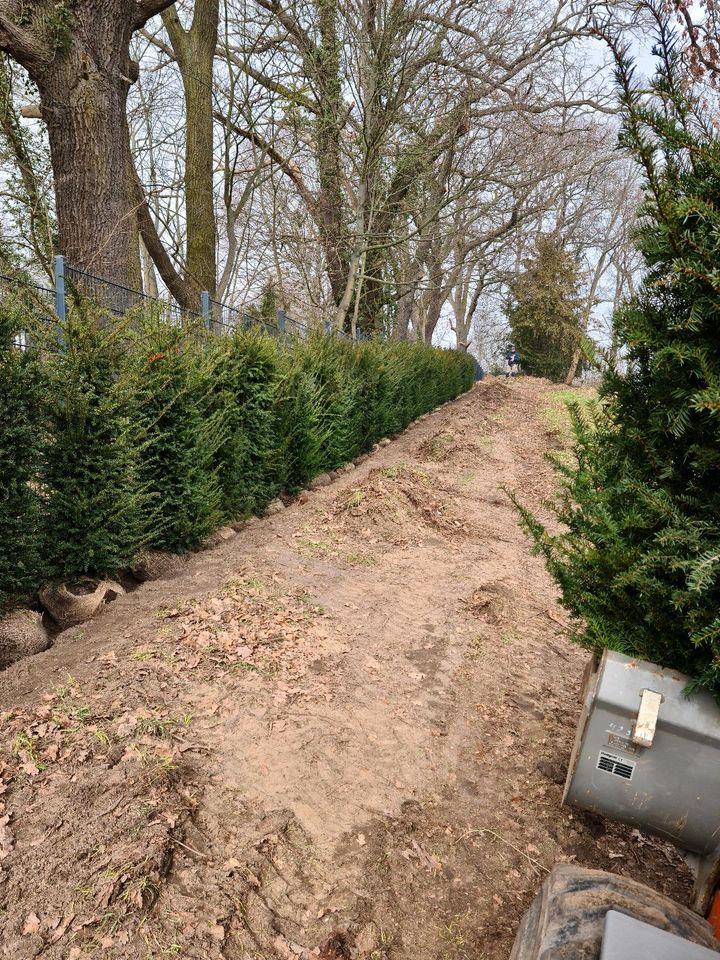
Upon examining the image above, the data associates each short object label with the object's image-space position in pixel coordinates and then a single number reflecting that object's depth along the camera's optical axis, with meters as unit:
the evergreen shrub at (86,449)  4.51
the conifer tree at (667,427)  2.01
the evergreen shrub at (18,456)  3.97
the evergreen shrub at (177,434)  5.37
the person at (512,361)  34.81
